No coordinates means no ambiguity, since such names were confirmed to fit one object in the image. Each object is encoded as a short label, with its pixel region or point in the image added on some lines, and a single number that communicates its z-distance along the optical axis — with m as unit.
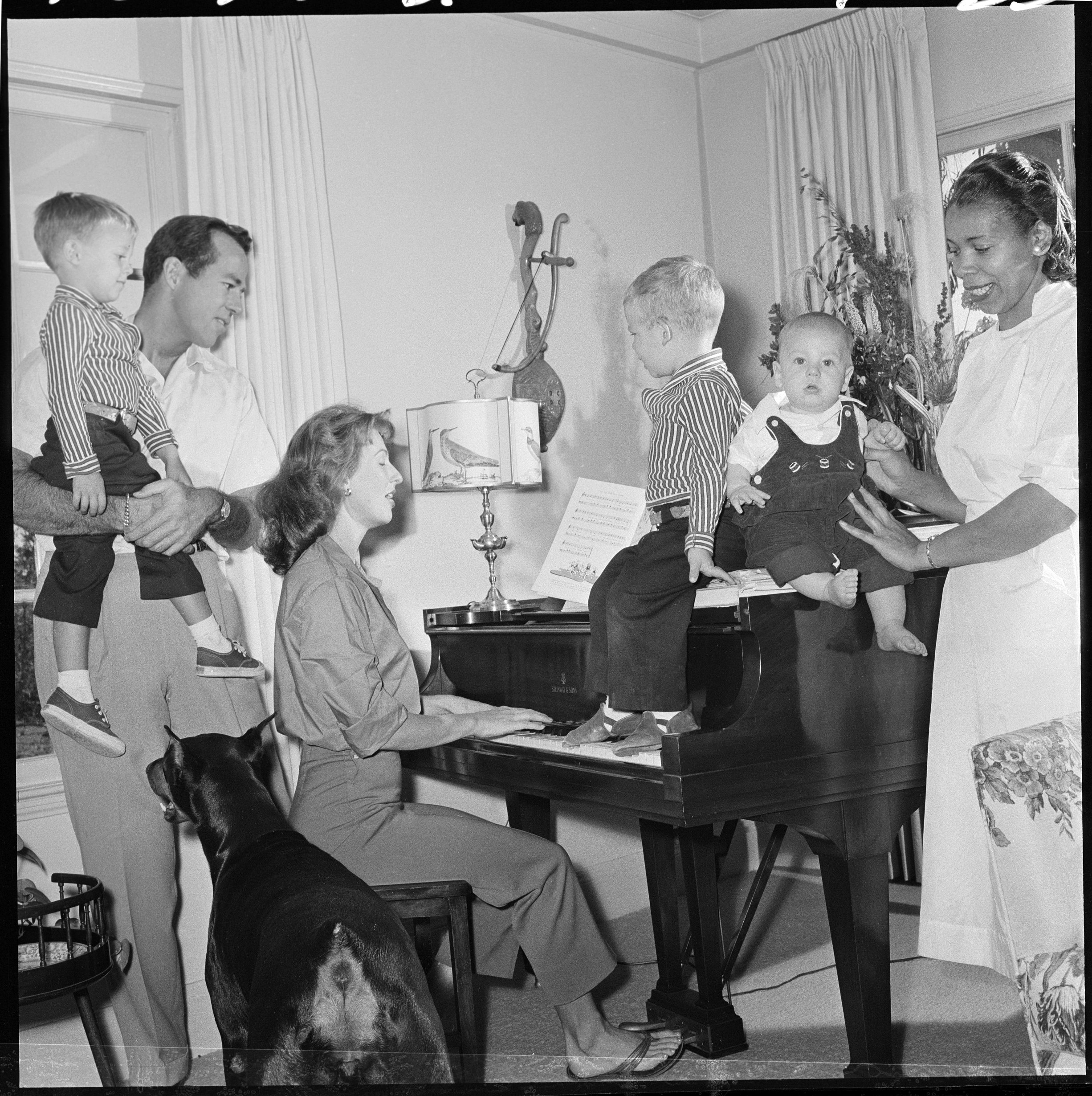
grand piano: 2.43
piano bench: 2.49
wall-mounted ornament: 3.12
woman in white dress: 2.65
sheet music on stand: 2.98
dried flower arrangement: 2.77
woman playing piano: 2.61
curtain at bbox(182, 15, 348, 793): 2.76
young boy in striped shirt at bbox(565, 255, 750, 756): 2.65
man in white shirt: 2.69
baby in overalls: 2.59
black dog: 2.19
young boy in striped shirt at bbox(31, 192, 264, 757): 2.62
